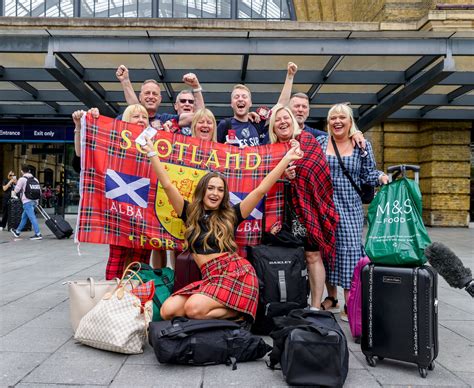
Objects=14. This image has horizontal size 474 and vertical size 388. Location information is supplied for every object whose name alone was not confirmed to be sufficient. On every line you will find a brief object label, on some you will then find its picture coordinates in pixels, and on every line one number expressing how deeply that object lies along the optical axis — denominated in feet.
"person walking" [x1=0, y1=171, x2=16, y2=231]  43.09
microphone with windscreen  6.48
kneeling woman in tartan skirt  11.04
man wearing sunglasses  15.03
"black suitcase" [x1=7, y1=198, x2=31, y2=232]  40.47
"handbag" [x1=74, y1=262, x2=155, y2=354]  10.43
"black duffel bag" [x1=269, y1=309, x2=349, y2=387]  8.82
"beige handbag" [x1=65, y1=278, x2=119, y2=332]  11.71
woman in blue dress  13.33
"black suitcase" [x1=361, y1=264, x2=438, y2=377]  9.41
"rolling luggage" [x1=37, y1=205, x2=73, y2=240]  38.40
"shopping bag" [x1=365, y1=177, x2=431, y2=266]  9.61
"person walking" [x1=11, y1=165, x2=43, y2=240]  38.27
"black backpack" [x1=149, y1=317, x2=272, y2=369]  9.69
